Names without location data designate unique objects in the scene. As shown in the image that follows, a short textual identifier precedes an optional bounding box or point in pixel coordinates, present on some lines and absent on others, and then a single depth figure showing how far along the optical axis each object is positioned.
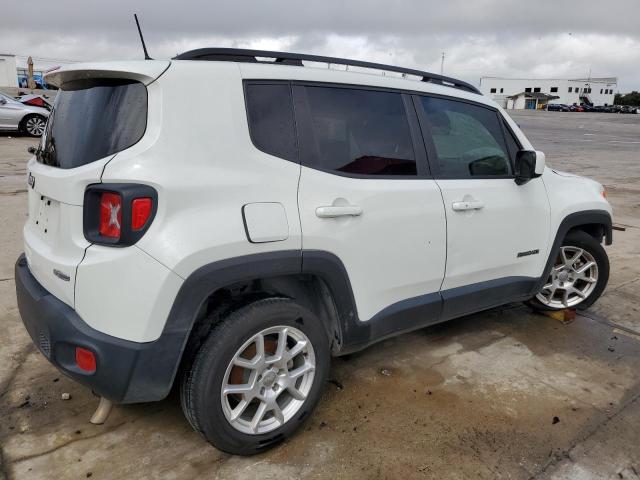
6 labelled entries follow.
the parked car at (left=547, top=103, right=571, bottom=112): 77.56
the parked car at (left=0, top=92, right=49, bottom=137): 14.90
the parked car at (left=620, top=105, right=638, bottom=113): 77.00
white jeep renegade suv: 2.11
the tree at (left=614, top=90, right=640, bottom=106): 111.17
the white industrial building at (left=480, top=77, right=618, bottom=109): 106.81
